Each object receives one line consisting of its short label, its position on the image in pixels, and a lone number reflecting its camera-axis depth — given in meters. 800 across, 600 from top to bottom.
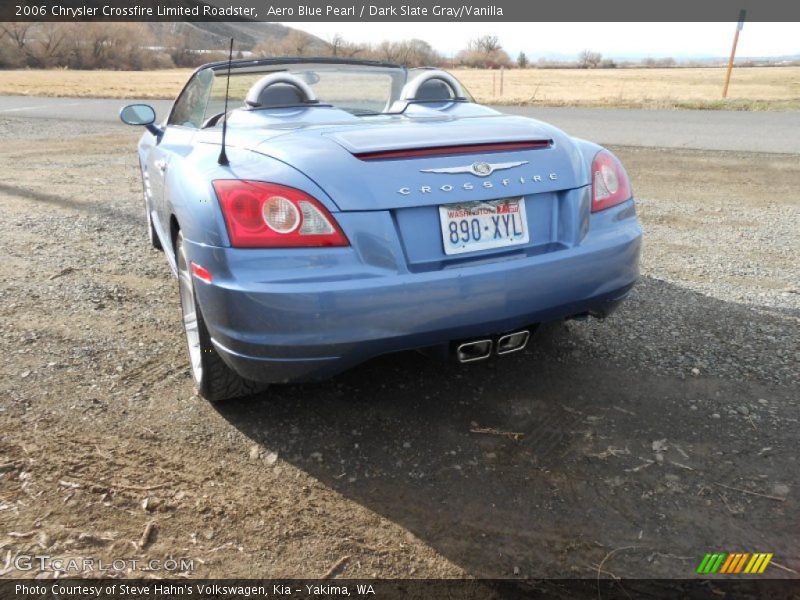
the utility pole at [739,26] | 17.84
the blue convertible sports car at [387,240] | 2.28
